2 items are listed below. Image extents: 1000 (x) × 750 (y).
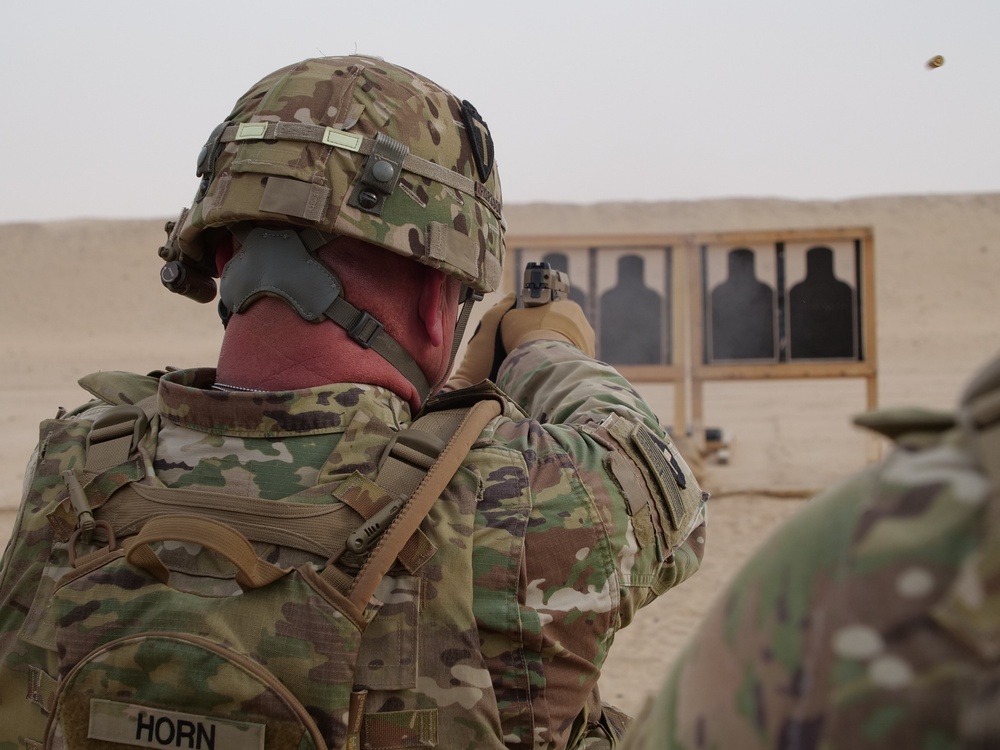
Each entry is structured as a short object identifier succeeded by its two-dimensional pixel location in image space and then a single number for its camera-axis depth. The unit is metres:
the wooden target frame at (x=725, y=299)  8.65
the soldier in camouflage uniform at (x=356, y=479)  1.32
